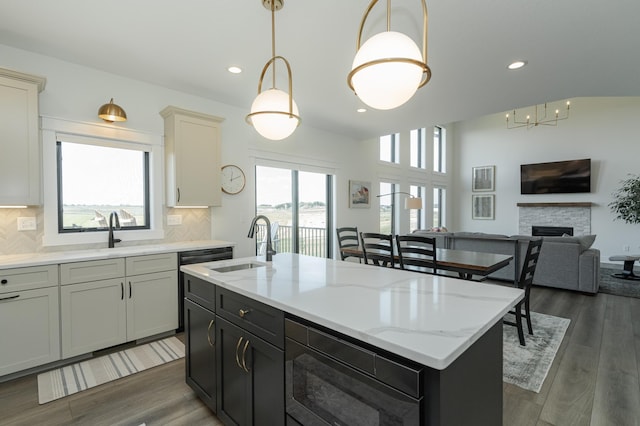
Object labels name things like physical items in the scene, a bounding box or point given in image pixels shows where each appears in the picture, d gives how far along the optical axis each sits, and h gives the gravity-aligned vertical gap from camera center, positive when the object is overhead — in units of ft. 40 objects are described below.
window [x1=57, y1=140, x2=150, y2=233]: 10.07 +0.89
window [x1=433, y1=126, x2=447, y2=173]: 30.78 +6.12
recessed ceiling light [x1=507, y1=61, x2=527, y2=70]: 9.62 +4.64
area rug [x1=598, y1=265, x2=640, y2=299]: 14.99 -4.20
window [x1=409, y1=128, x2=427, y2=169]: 27.35 +5.64
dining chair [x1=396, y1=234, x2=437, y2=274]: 9.59 -1.56
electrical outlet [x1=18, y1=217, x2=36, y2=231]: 9.06 -0.37
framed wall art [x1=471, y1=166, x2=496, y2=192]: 29.63 +3.04
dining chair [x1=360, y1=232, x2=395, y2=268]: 10.57 -1.52
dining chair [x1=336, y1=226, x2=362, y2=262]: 13.53 -1.39
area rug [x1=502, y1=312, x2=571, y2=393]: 7.73 -4.32
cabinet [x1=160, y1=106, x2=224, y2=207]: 11.34 +2.07
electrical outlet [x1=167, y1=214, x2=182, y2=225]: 12.12 -0.35
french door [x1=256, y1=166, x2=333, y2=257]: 15.93 +0.10
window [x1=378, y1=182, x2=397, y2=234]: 23.49 +0.02
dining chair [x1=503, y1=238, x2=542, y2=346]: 9.51 -2.31
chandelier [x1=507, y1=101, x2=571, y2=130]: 25.14 +7.83
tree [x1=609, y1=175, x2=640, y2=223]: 19.15 +0.44
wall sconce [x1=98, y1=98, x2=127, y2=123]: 10.07 +3.30
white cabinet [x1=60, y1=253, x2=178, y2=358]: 8.47 -2.75
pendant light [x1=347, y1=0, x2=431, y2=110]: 4.22 +2.03
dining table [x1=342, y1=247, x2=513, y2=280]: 9.12 -1.71
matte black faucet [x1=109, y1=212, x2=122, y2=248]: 10.31 -0.74
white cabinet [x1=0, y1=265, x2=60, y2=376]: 7.55 -2.76
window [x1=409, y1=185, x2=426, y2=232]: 26.96 -0.46
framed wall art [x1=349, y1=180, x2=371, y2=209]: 20.30 +1.04
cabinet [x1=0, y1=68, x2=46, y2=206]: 8.02 +1.97
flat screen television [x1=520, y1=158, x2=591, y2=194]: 24.13 +2.62
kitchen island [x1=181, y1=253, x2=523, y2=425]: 2.97 -1.34
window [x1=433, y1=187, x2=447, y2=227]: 30.66 +0.30
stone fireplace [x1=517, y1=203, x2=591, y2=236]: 24.02 -0.65
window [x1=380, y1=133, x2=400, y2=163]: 23.59 +4.89
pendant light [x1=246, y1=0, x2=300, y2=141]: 6.35 +2.02
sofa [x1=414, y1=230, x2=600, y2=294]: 14.62 -2.52
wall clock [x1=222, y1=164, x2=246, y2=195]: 13.61 +1.42
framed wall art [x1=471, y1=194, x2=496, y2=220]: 29.53 +0.26
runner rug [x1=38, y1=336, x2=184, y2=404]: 7.50 -4.40
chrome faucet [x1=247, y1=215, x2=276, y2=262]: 7.12 -0.72
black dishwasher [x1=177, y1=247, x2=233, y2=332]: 10.57 -1.74
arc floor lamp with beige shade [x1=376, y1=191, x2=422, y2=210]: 22.40 +0.45
